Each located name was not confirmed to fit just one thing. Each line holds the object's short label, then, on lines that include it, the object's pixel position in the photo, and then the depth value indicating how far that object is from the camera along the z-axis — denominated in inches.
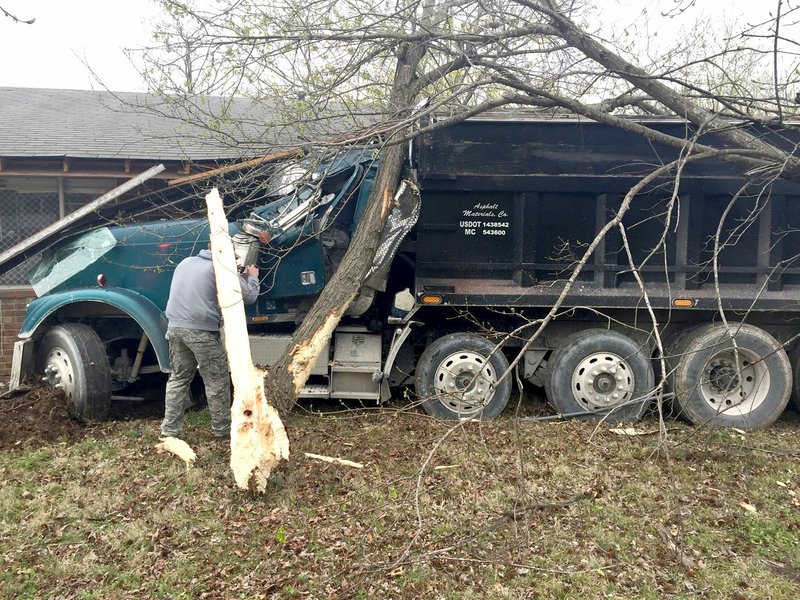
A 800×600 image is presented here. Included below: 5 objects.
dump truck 252.2
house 347.6
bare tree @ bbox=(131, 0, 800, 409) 215.9
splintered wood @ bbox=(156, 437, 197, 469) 209.7
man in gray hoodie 220.2
